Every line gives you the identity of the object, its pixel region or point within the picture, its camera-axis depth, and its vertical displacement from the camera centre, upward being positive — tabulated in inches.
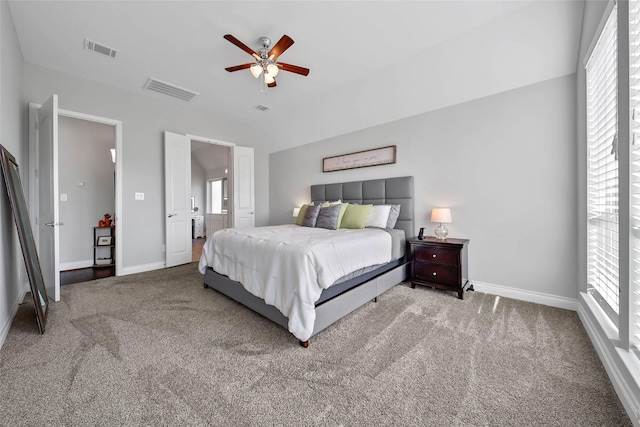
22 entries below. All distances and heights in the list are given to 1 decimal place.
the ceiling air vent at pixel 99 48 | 110.3 +75.0
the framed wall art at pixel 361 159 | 150.3 +33.0
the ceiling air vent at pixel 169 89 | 143.3 +74.1
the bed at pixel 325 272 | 76.1 -25.7
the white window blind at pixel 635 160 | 51.1 +10.0
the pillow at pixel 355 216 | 133.9 -4.0
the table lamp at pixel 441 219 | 119.2 -5.1
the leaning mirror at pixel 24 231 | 79.7 -7.5
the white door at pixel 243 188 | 204.2 +18.2
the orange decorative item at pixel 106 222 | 180.8 -8.9
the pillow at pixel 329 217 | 137.3 -4.7
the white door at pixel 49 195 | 105.5 +6.9
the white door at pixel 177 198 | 167.0 +8.3
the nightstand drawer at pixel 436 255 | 112.4 -22.4
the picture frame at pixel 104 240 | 179.1 -22.3
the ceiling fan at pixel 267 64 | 95.6 +60.2
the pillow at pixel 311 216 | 145.7 -4.2
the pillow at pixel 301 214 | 156.1 -3.5
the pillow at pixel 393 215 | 139.3 -3.6
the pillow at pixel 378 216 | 136.2 -4.1
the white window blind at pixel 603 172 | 67.0 +10.8
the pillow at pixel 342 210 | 141.7 -0.7
